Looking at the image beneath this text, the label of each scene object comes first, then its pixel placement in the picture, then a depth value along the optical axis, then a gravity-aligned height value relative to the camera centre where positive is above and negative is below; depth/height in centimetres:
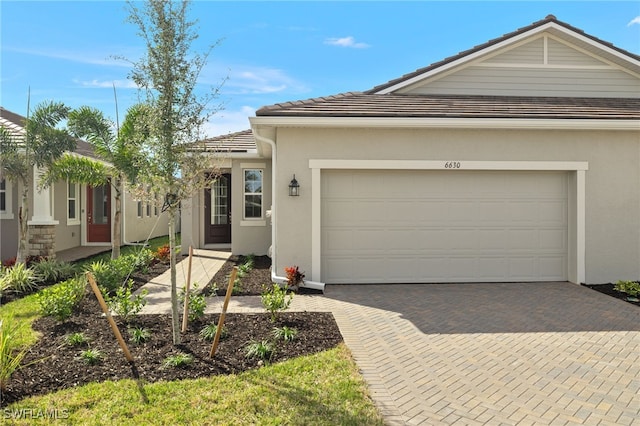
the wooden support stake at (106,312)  422 -108
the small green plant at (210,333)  525 -161
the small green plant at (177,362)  442 -166
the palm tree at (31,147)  980 +144
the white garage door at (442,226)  888 -37
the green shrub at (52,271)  930 -148
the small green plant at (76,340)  502 -162
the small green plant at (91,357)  451 -165
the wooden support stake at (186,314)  549 -142
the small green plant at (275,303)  584 -134
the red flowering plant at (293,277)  819 -138
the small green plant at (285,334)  523 -161
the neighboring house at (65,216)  1124 -31
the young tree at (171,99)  472 +127
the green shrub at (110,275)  792 -134
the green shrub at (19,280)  824 -148
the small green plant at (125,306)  571 -138
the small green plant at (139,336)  508 -161
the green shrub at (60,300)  596 -140
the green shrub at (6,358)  380 -143
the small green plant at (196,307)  585 -141
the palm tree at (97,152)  1021 +137
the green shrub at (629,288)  775 -150
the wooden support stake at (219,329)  465 -136
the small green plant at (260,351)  468 -164
